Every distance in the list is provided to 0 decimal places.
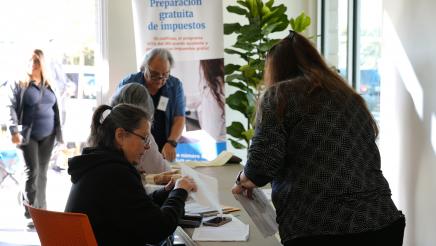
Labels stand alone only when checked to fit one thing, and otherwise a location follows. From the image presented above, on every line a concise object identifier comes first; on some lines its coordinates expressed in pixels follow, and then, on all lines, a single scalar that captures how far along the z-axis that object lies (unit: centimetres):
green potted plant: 619
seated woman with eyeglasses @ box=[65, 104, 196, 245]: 371
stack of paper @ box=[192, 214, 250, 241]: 389
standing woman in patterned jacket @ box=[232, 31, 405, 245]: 358
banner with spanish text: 643
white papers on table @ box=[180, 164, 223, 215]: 395
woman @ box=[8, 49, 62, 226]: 649
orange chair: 360
